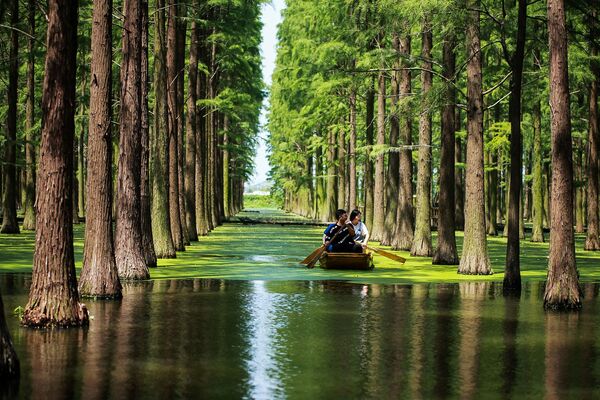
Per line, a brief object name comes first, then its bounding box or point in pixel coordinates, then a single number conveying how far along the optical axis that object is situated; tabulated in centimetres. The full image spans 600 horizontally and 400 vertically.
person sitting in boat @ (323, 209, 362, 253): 2814
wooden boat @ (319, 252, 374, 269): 2741
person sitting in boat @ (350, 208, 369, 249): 2855
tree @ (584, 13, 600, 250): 3806
